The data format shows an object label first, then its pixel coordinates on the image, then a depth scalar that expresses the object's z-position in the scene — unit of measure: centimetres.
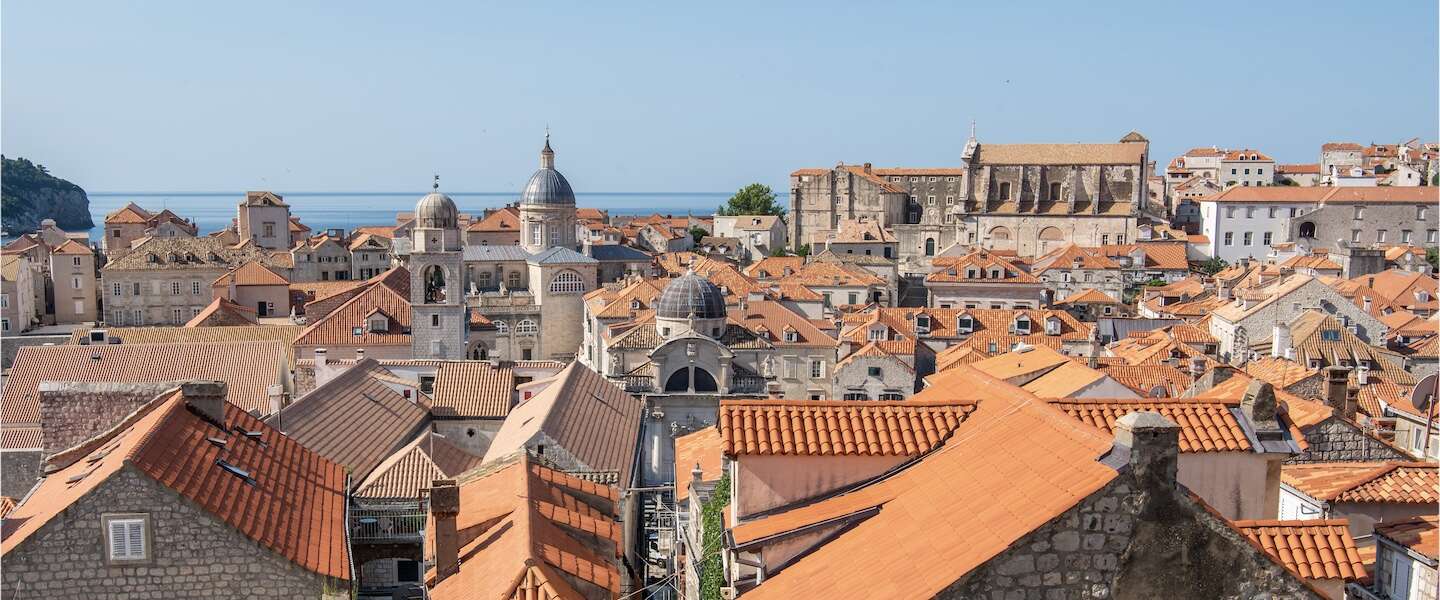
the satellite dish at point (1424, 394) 2331
